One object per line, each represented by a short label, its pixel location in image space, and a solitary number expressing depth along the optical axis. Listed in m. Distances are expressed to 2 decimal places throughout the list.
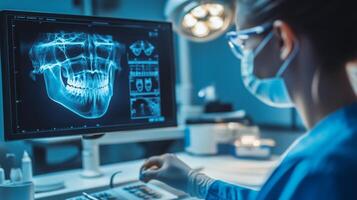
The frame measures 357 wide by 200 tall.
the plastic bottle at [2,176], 1.08
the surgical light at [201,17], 1.49
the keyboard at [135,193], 1.10
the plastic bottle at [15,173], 1.11
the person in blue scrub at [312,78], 0.69
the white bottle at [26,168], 1.19
